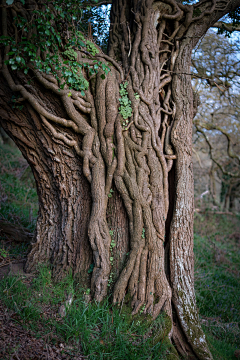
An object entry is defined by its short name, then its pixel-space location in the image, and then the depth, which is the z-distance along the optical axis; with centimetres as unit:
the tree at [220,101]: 640
